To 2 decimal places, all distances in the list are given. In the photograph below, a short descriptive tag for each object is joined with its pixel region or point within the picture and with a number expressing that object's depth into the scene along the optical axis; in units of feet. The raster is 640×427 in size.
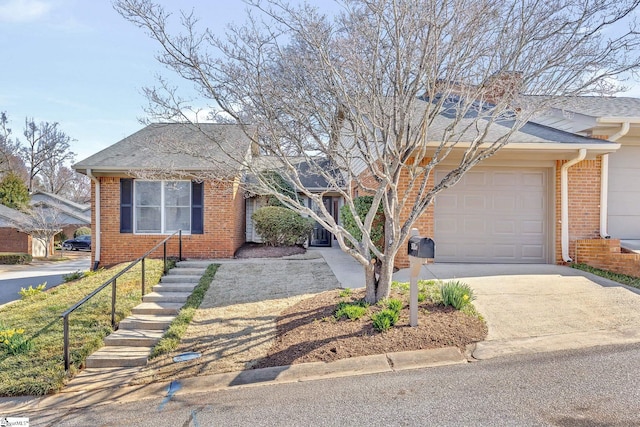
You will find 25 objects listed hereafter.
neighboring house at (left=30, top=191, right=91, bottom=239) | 106.42
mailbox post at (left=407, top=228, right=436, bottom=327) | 16.33
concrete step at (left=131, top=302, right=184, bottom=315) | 23.45
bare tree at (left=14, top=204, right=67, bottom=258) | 82.38
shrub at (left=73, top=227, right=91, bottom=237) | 108.01
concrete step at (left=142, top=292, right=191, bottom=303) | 25.09
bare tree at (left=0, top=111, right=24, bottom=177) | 124.47
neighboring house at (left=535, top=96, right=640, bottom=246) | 28.94
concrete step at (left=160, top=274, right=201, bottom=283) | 29.17
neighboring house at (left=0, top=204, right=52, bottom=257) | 87.20
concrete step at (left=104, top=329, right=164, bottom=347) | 19.52
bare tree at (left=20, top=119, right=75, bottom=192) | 138.31
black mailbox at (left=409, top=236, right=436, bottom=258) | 16.25
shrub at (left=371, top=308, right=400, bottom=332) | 16.75
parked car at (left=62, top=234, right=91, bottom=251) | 103.19
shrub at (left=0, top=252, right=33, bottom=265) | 74.90
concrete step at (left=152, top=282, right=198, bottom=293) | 27.09
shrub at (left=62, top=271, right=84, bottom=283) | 36.70
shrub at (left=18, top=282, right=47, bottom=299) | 29.74
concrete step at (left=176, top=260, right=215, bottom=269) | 32.97
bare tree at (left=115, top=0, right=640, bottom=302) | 17.65
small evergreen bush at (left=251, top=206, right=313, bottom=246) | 41.09
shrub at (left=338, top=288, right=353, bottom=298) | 21.57
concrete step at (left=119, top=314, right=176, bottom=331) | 21.47
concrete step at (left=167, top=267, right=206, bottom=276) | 30.79
